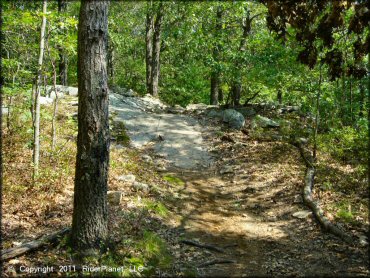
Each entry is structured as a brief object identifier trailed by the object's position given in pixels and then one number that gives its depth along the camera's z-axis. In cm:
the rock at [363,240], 673
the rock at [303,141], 1406
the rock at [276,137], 1469
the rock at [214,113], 1893
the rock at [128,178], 951
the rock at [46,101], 1602
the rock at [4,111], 1195
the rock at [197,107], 2128
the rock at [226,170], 1232
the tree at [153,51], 2223
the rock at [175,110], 2069
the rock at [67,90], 2004
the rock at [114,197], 800
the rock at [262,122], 1639
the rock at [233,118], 1683
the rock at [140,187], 923
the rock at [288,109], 1940
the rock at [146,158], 1263
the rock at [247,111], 1862
